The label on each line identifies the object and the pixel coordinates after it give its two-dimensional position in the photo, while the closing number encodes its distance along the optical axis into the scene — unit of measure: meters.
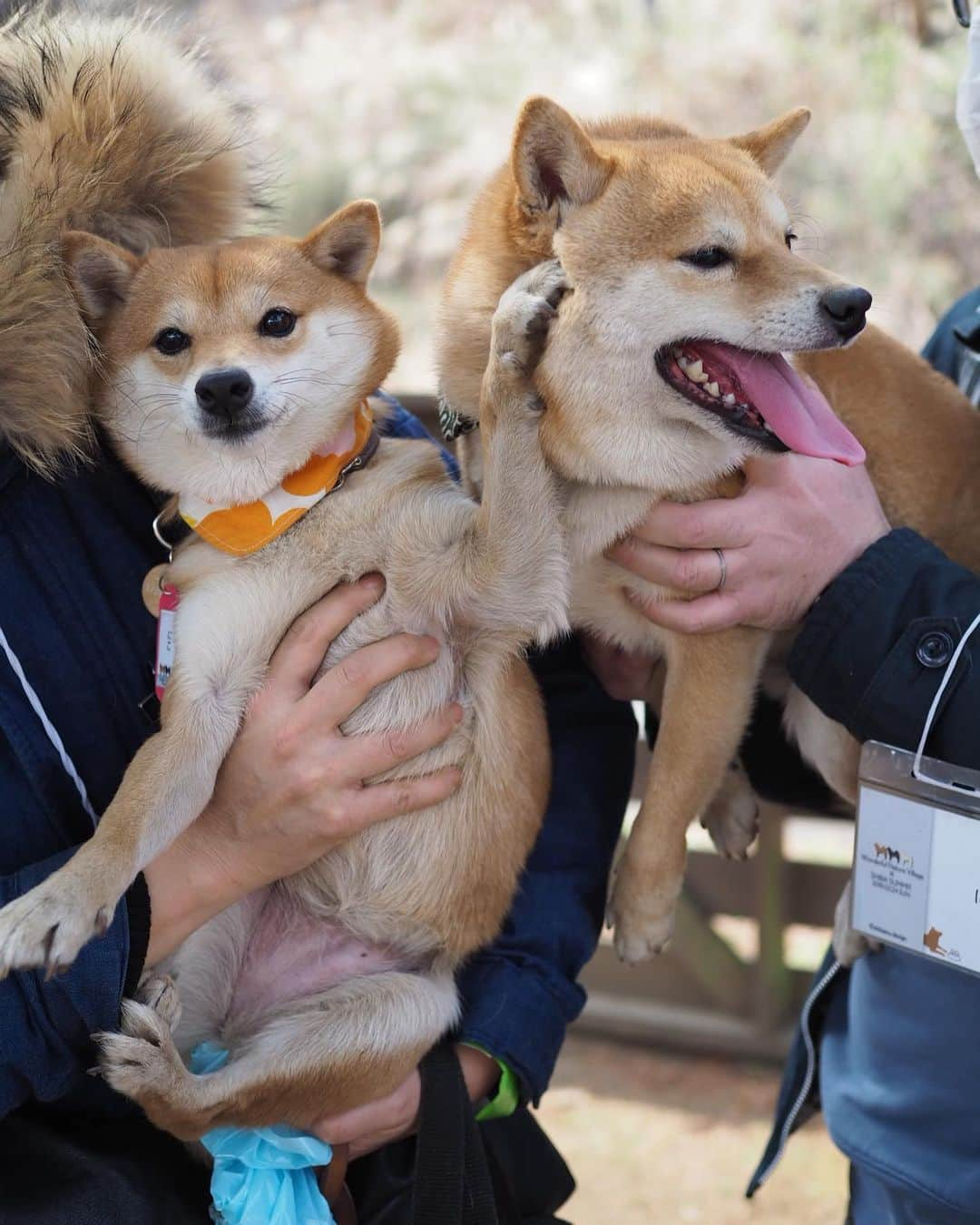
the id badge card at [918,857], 1.14
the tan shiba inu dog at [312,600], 1.17
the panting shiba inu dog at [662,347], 1.19
